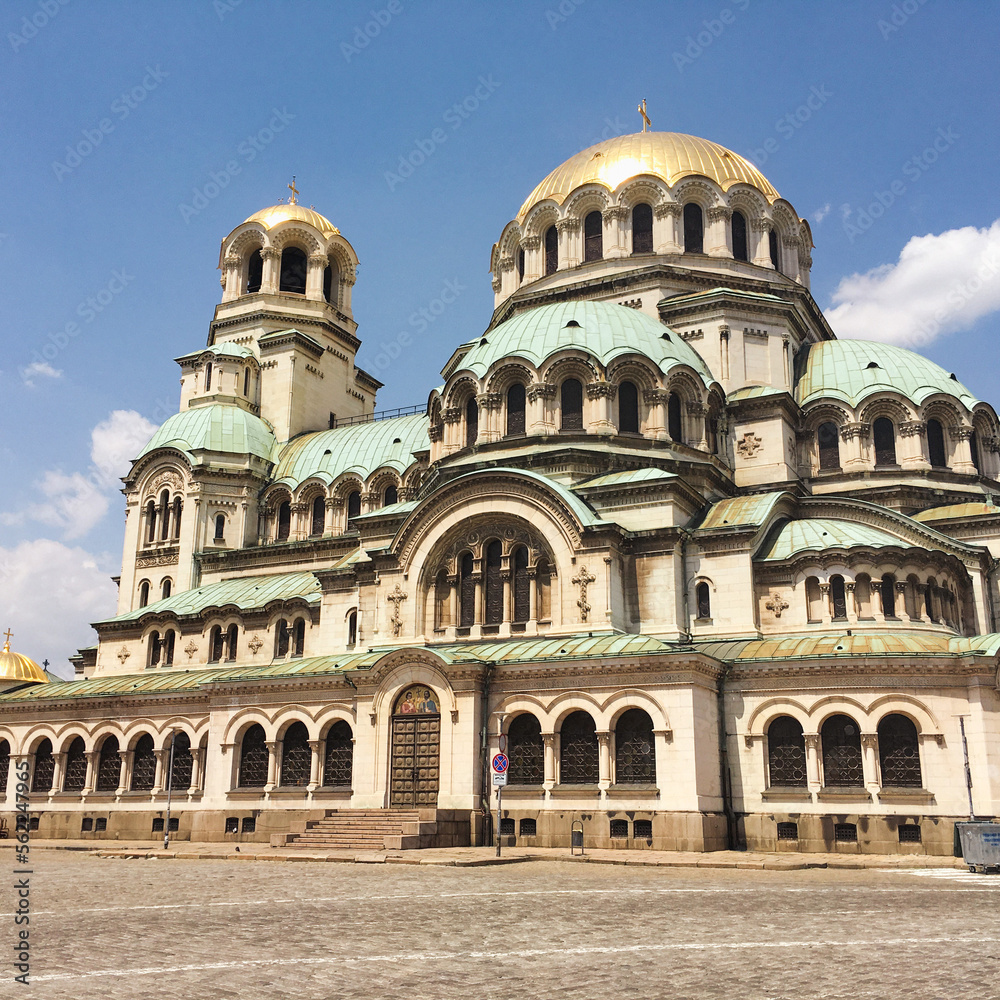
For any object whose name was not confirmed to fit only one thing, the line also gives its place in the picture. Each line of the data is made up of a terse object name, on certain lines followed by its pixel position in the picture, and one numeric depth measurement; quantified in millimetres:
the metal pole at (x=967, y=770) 28250
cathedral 30500
